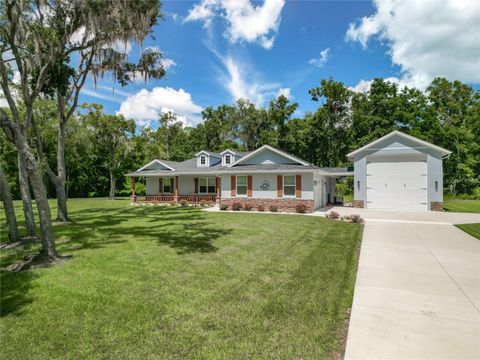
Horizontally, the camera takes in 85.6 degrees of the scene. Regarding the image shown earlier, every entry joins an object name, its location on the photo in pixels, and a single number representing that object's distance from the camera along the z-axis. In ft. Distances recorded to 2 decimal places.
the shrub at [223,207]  61.11
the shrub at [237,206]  60.03
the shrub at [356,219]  40.52
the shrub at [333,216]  44.39
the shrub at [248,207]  59.67
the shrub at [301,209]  54.75
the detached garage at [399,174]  55.52
